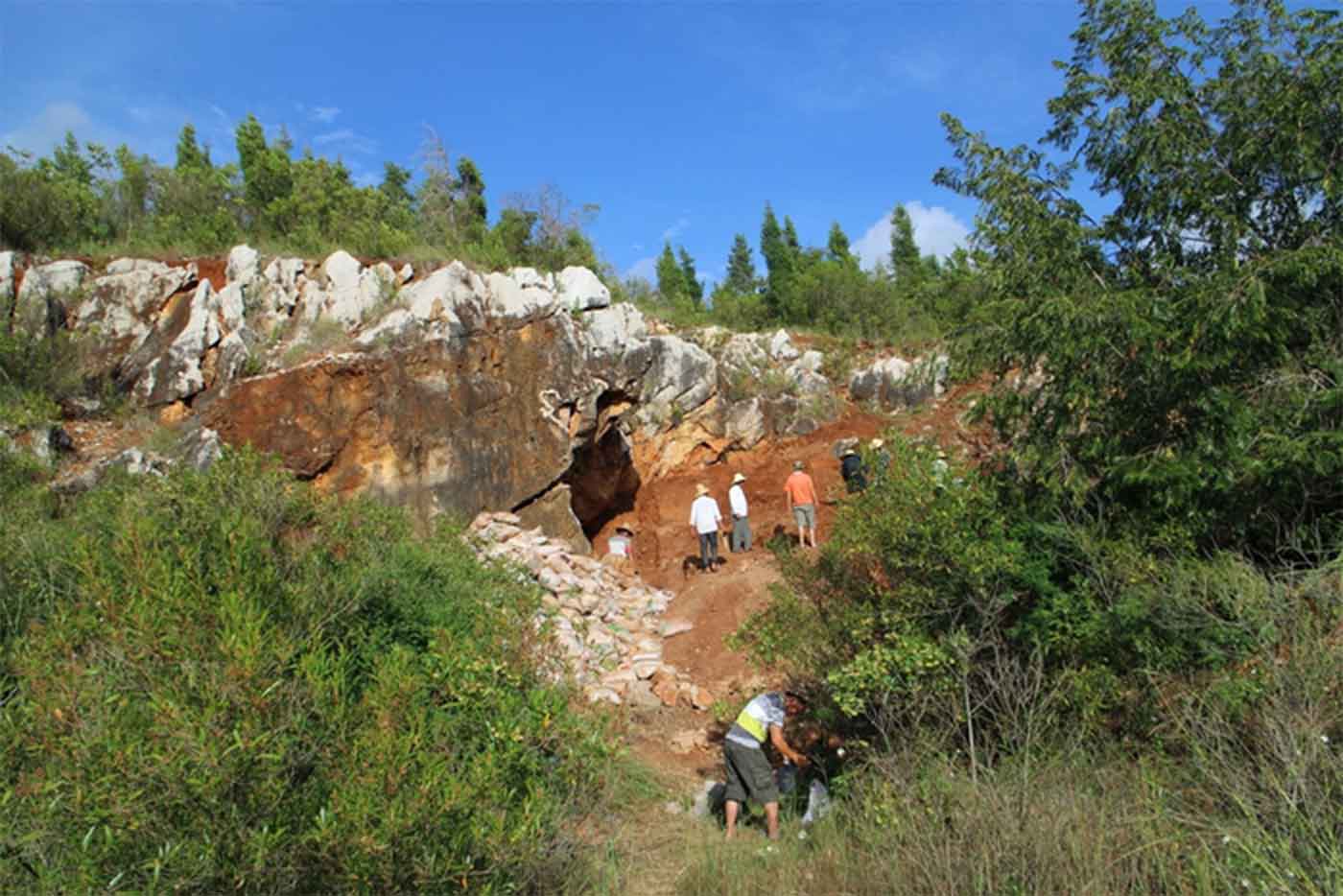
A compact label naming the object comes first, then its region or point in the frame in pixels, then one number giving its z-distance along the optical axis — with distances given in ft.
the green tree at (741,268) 163.53
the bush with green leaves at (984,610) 18.39
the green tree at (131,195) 60.03
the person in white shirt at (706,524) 42.09
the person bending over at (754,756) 20.03
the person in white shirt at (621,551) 46.85
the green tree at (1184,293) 18.90
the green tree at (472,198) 74.50
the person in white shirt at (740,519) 44.88
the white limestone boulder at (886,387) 63.72
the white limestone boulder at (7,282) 42.52
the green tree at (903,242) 143.64
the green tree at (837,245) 143.64
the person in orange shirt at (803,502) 41.42
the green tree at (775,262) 103.87
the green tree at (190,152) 97.86
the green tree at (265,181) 70.59
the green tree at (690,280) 155.53
